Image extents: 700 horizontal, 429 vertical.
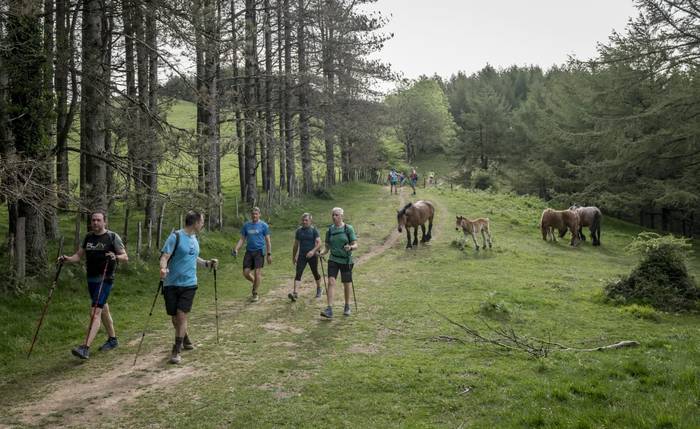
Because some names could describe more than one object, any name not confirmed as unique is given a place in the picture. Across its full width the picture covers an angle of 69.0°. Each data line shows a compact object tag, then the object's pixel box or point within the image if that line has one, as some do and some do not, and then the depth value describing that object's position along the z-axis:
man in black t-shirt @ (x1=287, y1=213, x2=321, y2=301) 11.12
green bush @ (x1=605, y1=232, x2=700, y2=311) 11.21
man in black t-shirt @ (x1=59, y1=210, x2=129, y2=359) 7.66
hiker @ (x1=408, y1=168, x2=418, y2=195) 37.59
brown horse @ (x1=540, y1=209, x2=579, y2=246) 22.28
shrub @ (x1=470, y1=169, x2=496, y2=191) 51.41
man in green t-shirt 10.01
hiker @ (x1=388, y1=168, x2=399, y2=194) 37.03
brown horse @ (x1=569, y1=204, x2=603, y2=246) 22.92
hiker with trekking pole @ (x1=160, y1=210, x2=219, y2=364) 7.48
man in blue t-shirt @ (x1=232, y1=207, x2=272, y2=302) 11.51
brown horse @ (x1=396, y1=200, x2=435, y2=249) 19.33
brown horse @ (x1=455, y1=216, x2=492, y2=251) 19.08
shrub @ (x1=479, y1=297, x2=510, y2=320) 9.98
